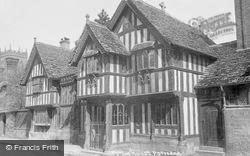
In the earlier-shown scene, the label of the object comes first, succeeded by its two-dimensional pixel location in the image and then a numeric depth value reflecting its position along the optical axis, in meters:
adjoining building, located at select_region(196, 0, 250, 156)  13.38
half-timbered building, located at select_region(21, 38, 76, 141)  22.47
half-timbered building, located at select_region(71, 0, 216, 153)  15.09
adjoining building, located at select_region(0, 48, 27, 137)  28.91
